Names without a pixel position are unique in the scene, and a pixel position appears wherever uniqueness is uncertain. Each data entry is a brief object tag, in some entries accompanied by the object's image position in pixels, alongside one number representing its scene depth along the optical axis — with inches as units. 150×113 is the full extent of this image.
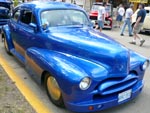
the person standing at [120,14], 757.3
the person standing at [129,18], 580.3
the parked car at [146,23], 607.8
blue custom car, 163.2
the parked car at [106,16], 684.5
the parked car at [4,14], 452.4
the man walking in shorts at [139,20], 457.1
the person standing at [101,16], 552.4
